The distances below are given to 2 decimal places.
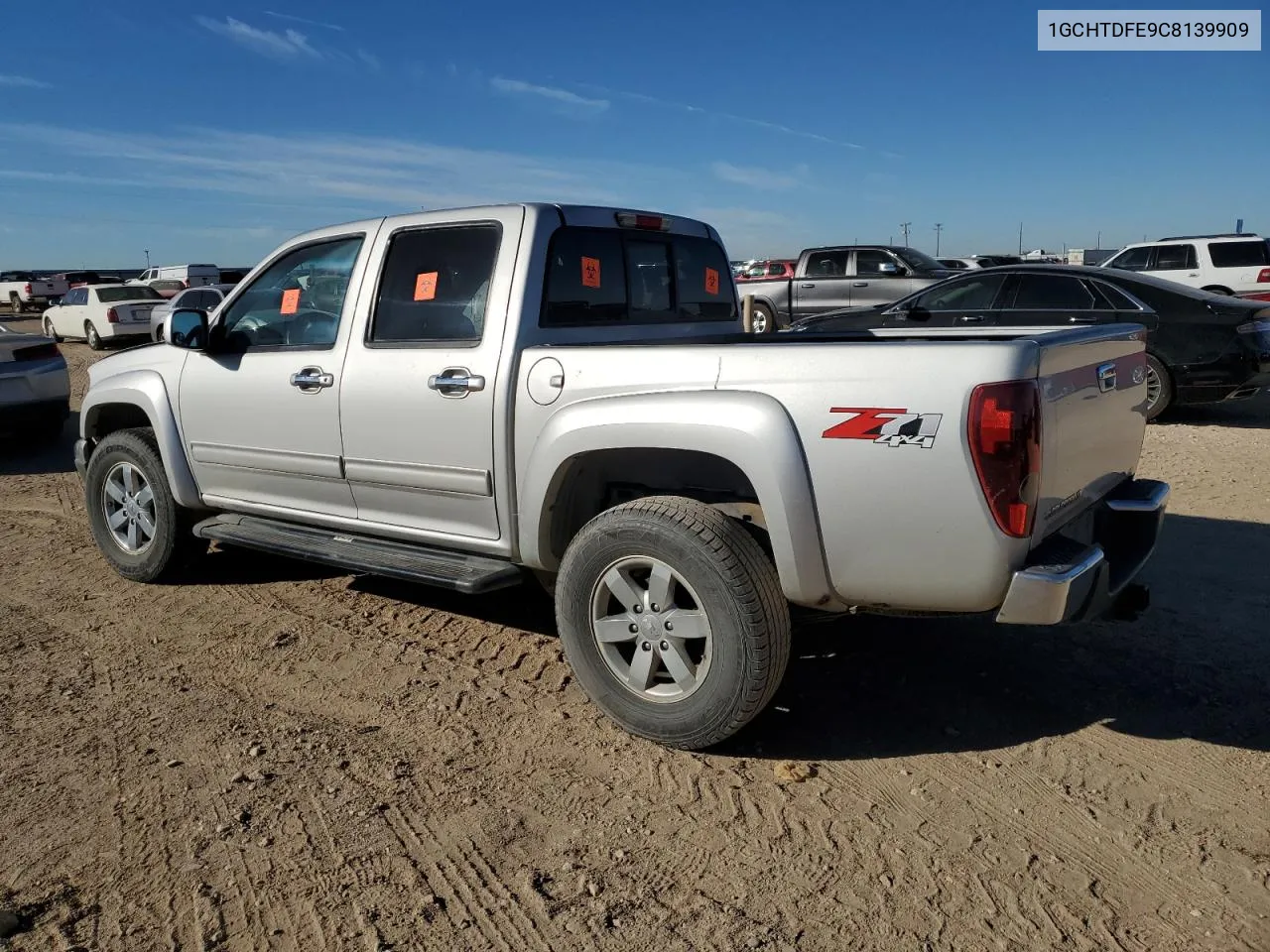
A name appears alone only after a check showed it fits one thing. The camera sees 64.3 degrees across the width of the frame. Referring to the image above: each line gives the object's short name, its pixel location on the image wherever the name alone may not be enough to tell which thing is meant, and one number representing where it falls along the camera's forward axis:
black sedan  9.38
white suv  16.31
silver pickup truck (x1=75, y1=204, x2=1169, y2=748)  2.98
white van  37.16
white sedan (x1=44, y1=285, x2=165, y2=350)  22.50
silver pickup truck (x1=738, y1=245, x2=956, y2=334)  17.22
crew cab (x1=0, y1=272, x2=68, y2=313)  38.53
